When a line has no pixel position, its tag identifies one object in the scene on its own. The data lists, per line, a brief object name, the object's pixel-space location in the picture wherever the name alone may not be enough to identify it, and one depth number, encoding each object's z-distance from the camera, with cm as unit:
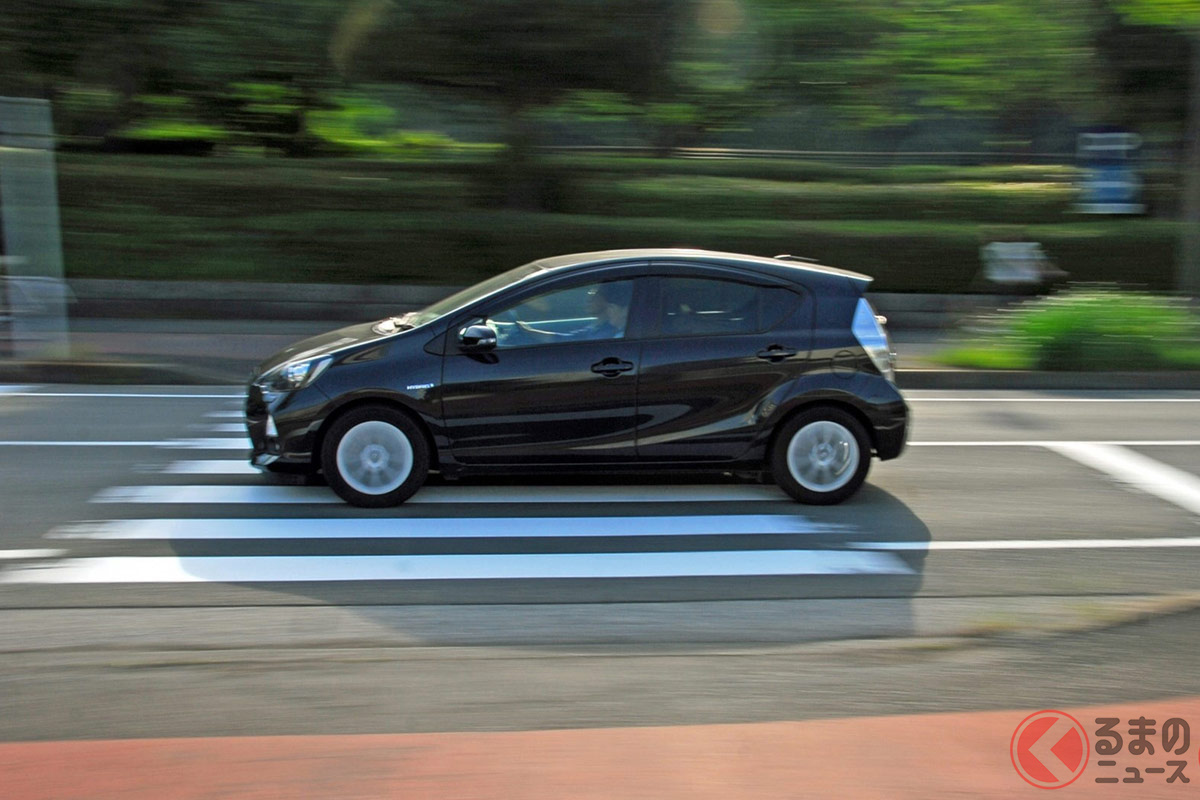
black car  697
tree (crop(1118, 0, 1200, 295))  1667
